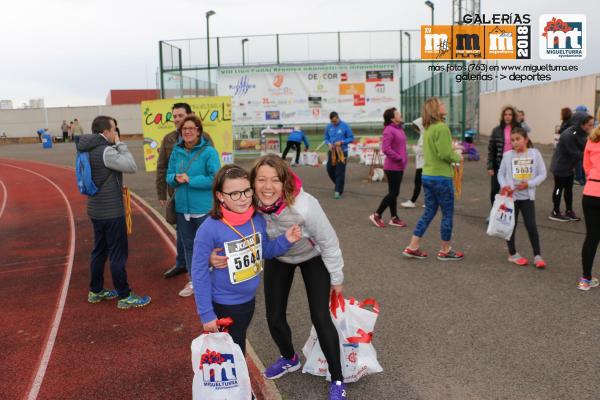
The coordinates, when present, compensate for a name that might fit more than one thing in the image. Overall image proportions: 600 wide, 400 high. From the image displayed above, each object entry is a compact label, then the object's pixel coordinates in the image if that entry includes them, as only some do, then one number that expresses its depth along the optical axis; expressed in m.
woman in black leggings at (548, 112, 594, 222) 8.07
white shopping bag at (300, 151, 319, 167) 18.89
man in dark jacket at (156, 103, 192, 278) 5.58
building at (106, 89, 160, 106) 68.81
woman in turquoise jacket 4.90
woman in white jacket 3.02
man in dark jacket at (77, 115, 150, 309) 4.89
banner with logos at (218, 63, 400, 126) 20.34
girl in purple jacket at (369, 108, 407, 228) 8.31
